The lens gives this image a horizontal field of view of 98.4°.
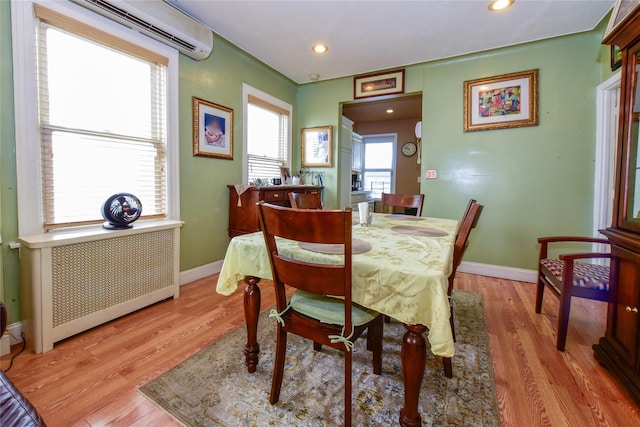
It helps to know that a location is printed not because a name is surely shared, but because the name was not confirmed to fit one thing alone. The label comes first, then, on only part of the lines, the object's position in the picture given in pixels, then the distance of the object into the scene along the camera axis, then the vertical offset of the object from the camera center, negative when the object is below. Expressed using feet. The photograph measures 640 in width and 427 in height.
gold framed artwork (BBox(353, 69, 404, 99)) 11.28 +4.96
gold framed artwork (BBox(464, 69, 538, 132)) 9.31 +3.56
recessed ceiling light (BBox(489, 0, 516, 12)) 7.22 +5.26
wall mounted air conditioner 6.32 +4.51
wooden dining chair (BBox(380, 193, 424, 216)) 8.28 +0.03
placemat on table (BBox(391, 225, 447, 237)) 5.06 -0.56
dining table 3.01 -1.00
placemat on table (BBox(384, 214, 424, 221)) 7.01 -0.40
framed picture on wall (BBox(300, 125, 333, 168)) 12.90 +2.60
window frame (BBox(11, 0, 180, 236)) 5.32 +1.75
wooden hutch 4.33 -0.26
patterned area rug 3.86 -2.99
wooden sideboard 9.57 -0.10
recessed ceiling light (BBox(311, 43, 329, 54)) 9.56 +5.41
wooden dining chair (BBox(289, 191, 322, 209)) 6.88 +0.00
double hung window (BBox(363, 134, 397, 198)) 20.35 +2.88
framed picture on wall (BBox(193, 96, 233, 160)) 8.87 +2.38
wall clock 19.29 +3.76
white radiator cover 5.21 -1.69
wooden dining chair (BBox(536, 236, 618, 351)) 5.26 -1.57
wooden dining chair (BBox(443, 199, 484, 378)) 4.32 -0.59
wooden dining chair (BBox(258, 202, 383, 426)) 3.09 -1.09
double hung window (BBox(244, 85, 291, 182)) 11.03 +2.86
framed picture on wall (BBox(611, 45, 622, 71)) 7.41 +3.96
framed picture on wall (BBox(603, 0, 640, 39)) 4.43 +3.21
